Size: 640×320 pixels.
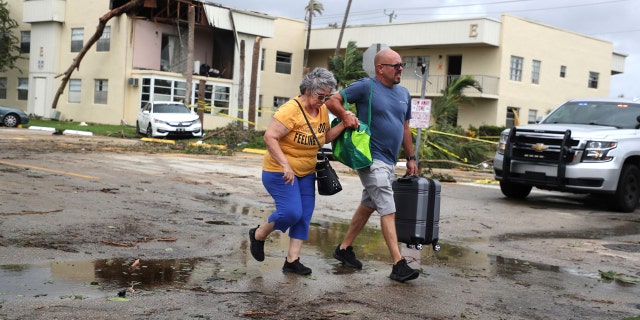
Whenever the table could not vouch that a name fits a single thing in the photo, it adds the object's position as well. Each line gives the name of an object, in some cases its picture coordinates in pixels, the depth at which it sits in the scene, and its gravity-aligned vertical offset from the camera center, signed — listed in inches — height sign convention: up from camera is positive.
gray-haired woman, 251.1 -14.3
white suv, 503.2 -17.6
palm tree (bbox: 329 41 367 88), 1589.6 +100.9
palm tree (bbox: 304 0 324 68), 2084.2 +300.4
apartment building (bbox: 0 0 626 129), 1598.2 +123.4
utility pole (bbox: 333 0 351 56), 1816.3 +195.8
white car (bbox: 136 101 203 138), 1161.4 -25.8
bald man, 263.3 -1.3
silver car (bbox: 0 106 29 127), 1320.1 -40.7
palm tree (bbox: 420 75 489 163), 929.1 -24.1
